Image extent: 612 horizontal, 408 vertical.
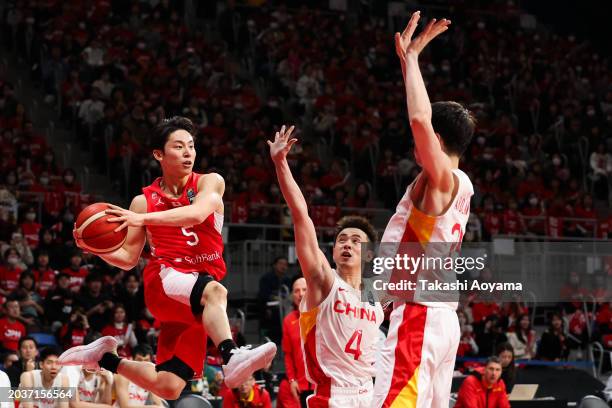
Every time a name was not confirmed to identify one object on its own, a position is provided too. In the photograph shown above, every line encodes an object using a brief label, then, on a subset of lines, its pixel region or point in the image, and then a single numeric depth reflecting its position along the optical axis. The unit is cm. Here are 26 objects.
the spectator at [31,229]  1502
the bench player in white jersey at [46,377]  1061
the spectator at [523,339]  1480
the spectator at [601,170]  2147
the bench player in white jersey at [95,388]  1125
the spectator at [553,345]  1482
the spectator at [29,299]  1322
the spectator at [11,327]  1260
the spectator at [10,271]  1402
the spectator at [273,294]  1448
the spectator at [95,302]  1320
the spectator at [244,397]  1078
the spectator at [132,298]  1366
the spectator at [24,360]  1111
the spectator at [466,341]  1450
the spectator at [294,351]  992
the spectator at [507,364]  1183
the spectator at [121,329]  1302
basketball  652
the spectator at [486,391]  1112
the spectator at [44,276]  1387
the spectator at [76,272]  1415
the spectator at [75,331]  1262
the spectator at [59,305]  1332
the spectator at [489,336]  1438
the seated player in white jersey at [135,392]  1105
